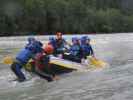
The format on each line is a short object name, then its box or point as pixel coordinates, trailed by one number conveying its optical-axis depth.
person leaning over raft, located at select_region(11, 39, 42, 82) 15.76
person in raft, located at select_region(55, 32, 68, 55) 19.09
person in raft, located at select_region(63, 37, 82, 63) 18.53
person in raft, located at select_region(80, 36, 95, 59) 19.37
